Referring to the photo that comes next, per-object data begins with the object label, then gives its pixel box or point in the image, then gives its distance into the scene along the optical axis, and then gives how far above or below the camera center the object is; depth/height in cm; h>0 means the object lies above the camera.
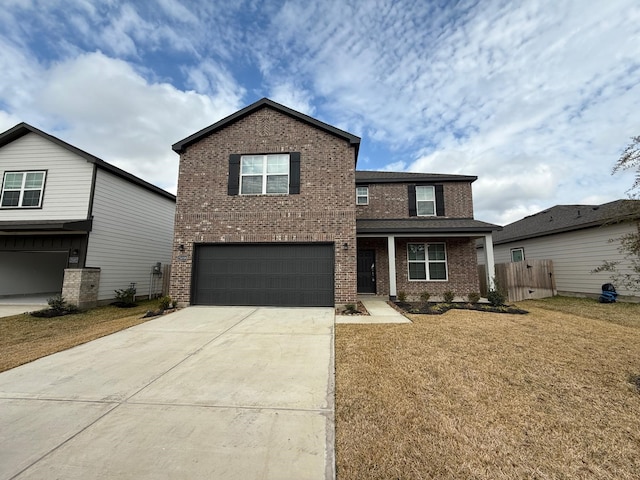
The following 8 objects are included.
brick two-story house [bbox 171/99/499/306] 909 +205
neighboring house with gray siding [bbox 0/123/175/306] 1017 +247
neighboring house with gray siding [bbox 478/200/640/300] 1137 +150
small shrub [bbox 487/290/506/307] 945 -82
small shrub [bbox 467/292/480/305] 983 -84
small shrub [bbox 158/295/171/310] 863 -95
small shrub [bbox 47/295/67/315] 922 -110
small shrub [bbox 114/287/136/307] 1095 -100
